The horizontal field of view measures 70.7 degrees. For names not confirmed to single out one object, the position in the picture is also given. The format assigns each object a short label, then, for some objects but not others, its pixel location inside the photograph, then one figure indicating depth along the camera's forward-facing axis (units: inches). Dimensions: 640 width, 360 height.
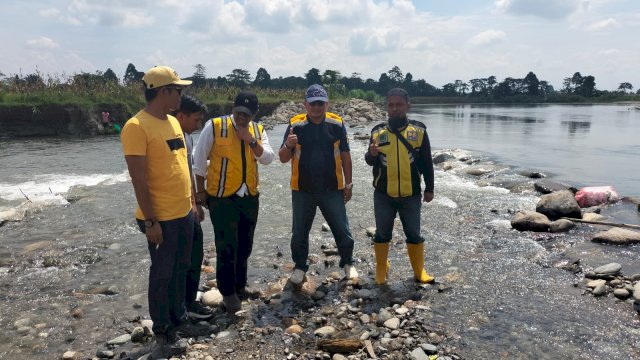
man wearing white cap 216.4
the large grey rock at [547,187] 512.4
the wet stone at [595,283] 236.7
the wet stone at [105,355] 175.2
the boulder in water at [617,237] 315.6
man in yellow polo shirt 150.5
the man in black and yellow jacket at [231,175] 194.4
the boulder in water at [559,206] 379.9
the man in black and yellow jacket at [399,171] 224.4
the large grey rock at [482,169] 663.8
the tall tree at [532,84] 5487.2
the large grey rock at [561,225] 349.4
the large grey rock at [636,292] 215.2
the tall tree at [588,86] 5034.5
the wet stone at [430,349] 172.4
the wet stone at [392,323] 190.9
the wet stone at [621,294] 223.5
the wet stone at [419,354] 167.0
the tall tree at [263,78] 4606.3
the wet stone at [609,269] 252.4
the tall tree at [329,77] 2982.3
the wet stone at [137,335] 185.5
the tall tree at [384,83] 5674.2
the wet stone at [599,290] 229.3
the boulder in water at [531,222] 353.7
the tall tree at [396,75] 5921.8
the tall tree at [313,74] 3555.6
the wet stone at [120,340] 184.9
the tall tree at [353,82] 5211.6
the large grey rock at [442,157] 792.9
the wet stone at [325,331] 187.5
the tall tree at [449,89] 5890.8
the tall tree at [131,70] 3658.2
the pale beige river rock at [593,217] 377.6
